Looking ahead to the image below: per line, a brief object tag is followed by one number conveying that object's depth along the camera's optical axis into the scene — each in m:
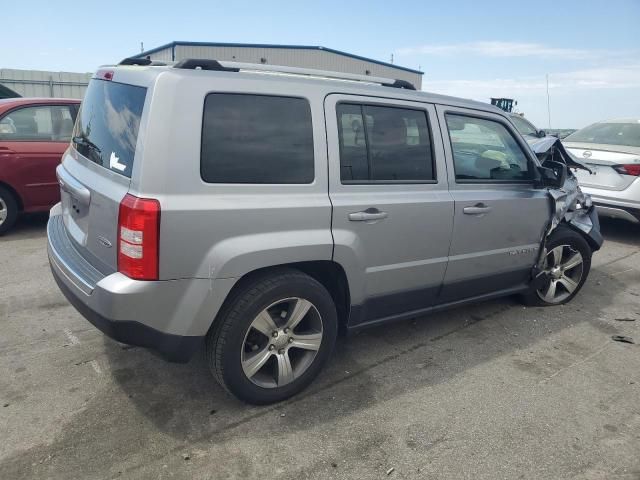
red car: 5.93
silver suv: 2.42
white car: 6.61
